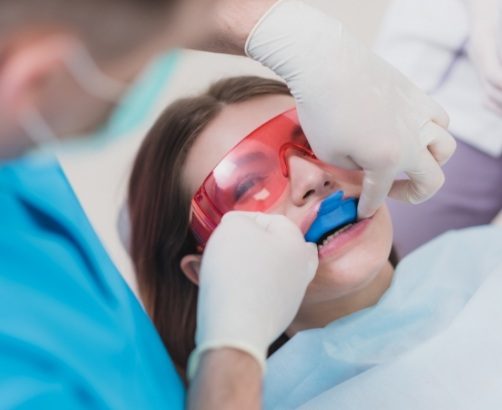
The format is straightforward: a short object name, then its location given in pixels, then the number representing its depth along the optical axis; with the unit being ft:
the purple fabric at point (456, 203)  5.32
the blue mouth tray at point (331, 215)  3.67
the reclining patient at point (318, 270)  3.71
